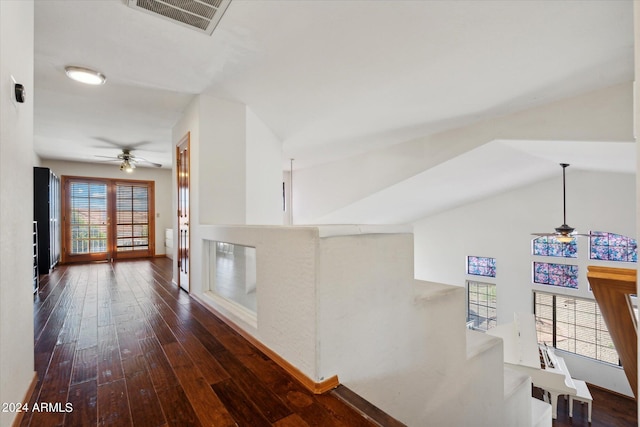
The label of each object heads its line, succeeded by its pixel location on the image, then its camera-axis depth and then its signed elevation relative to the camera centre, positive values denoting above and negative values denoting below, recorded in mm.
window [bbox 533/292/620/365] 6754 -2880
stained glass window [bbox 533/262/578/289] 6996 -1576
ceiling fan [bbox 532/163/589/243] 4795 -371
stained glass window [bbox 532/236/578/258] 7034 -907
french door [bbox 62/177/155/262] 6309 -110
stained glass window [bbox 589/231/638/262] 6320 -800
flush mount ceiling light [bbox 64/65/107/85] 2543 +1282
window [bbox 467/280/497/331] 8414 -2818
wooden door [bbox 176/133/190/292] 3447 +25
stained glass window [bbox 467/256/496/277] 8328 -1604
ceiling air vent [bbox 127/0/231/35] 1807 +1344
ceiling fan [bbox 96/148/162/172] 5285 +1047
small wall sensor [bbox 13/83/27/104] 1190 +522
